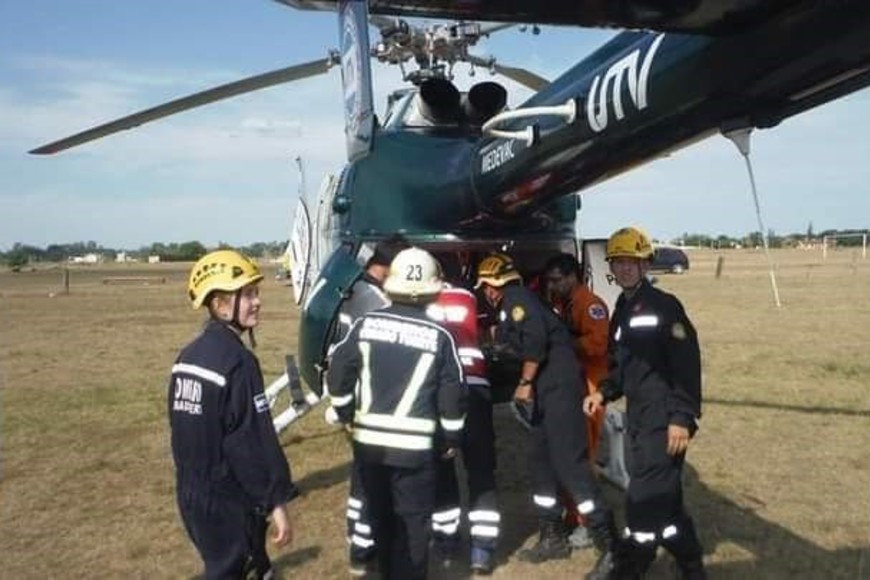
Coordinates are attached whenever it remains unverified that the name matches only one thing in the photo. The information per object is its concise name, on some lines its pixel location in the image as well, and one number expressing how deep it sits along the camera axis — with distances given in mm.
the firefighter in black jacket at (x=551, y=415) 5234
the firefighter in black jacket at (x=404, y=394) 4254
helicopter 2430
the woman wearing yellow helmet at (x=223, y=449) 3420
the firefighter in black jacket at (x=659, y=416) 4574
